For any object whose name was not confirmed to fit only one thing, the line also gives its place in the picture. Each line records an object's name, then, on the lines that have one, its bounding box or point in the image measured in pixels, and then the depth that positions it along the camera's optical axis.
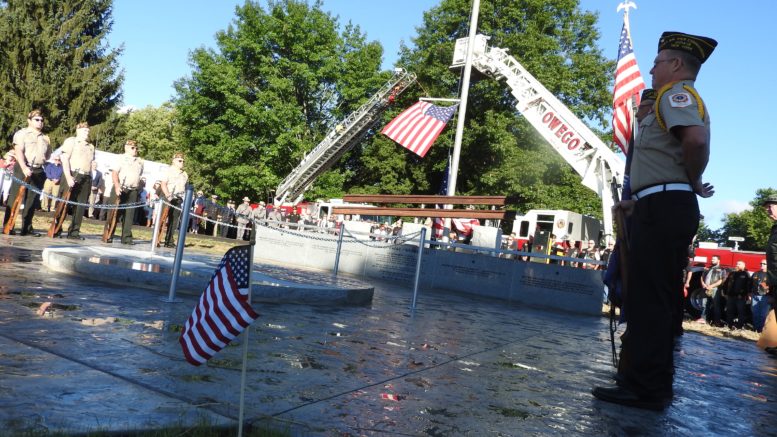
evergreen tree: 34.88
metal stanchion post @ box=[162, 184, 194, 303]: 6.28
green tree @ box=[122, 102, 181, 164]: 63.84
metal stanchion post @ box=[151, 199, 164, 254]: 11.08
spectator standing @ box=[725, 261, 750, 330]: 13.92
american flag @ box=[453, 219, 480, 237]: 18.63
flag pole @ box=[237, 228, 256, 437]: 2.34
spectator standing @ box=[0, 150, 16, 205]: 16.38
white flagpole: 18.53
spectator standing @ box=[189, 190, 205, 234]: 26.76
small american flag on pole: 2.70
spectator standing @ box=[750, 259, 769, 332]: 13.34
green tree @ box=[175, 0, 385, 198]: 39.22
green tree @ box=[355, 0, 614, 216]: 33.66
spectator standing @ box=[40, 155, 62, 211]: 12.34
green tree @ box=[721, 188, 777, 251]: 69.94
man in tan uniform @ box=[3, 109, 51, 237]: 10.99
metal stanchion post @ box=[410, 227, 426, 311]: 8.89
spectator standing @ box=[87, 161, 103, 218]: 21.80
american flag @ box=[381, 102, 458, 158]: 16.86
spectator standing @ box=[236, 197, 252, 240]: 26.62
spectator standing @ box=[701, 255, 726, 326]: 14.62
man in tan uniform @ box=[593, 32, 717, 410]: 3.86
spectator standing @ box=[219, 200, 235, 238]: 29.00
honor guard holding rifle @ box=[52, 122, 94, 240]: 11.88
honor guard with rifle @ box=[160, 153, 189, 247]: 13.80
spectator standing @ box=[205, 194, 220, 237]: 27.52
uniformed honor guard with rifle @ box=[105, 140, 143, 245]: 12.93
